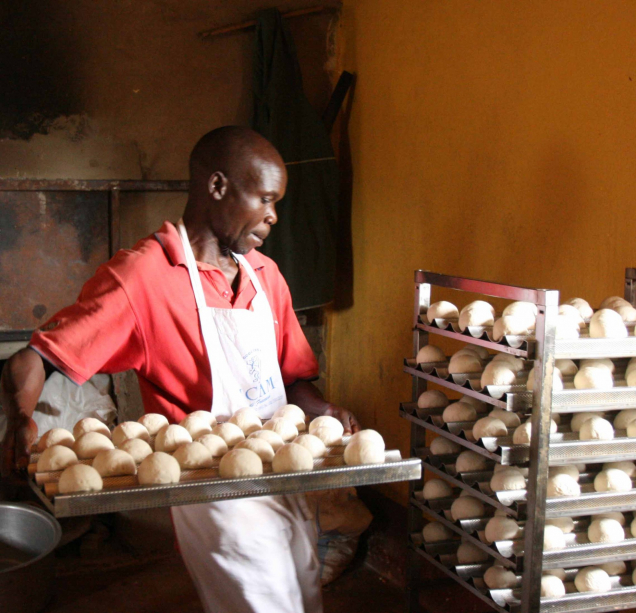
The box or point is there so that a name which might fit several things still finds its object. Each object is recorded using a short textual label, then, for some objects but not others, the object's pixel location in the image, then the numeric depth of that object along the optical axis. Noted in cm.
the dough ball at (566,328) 177
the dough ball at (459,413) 206
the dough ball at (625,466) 193
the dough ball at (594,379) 181
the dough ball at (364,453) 153
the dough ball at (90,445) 156
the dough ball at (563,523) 193
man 167
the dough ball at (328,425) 174
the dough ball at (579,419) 192
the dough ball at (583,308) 196
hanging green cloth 356
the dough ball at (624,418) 192
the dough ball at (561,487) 184
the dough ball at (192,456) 152
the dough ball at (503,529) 191
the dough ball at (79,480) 135
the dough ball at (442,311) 211
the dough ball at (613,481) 186
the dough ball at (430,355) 216
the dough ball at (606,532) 186
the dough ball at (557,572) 194
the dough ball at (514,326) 180
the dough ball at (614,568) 196
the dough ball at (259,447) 157
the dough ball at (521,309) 188
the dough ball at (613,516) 193
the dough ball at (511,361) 189
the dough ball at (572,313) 184
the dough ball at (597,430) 182
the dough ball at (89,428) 172
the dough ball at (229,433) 167
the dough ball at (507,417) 201
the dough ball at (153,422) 175
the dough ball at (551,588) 185
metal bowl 266
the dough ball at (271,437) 165
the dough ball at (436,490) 223
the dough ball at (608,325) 178
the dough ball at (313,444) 162
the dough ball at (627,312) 189
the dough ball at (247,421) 178
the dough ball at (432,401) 221
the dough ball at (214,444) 159
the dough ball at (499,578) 197
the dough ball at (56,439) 161
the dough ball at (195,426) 170
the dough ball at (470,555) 216
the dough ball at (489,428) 191
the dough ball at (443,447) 219
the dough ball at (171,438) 160
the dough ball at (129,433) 167
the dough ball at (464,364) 197
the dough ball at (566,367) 192
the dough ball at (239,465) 144
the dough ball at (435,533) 229
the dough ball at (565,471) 190
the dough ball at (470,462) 207
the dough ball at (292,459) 150
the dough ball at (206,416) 176
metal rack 174
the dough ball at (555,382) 177
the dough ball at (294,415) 184
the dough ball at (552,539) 185
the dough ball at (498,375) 184
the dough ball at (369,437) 158
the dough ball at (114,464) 146
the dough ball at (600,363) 189
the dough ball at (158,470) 138
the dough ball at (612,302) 196
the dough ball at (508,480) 187
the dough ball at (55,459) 147
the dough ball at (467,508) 209
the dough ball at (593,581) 188
